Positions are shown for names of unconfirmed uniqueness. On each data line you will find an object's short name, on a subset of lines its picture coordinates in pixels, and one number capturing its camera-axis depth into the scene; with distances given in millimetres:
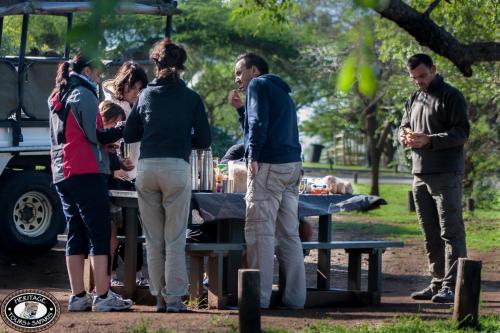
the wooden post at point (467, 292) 13248
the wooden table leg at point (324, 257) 16227
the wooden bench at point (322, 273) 14688
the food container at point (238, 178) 15241
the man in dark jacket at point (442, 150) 15961
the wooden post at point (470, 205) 37598
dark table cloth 14411
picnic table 14605
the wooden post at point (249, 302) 11829
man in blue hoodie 14411
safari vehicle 20128
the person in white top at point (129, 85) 15324
